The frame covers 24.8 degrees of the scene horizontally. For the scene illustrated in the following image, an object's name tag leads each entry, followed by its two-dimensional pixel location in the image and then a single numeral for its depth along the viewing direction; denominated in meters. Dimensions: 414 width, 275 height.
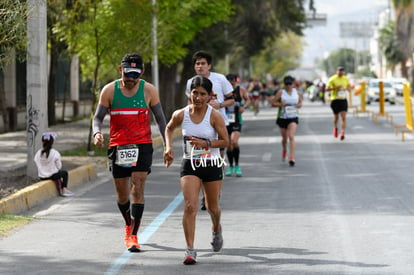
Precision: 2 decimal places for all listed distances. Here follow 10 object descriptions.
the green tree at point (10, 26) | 12.44
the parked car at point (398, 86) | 68.94
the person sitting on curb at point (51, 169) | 13.94
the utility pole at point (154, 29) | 24.57
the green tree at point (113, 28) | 21.72
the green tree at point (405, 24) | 63.84
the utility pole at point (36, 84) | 14.98
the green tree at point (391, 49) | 109.22
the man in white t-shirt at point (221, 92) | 12.08
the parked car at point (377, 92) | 56.69
